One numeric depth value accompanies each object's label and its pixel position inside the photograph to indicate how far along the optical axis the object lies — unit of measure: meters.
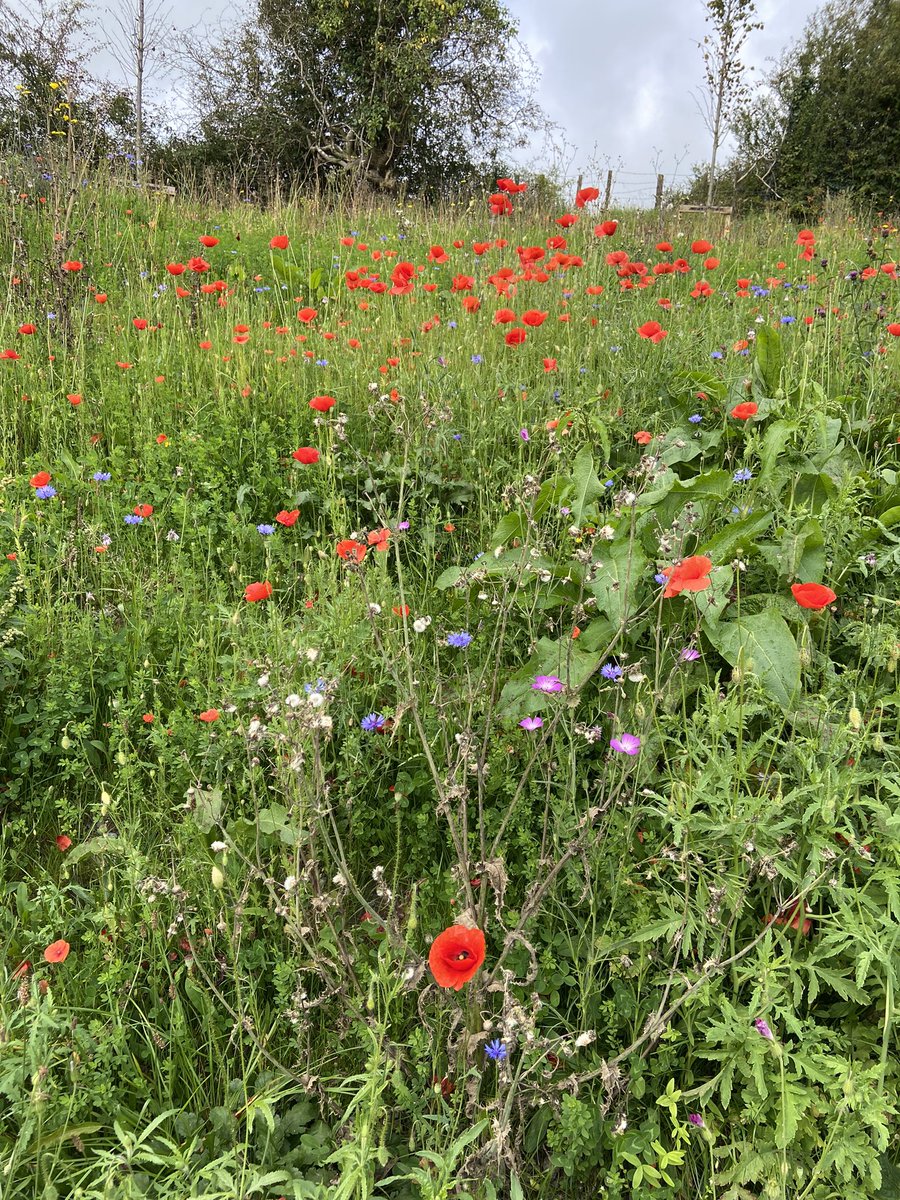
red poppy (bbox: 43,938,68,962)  1.23
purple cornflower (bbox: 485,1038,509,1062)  1.16
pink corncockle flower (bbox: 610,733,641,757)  1.35
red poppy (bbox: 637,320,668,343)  2.73
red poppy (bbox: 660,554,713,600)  1.21
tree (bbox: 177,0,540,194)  16.50
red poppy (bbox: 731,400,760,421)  2.18
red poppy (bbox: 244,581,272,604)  1.77
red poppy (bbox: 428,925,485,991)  0.94
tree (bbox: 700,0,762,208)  10.75
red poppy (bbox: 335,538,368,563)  1.50
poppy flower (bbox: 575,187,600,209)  3.38
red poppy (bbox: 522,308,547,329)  2.69
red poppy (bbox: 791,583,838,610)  1.32
